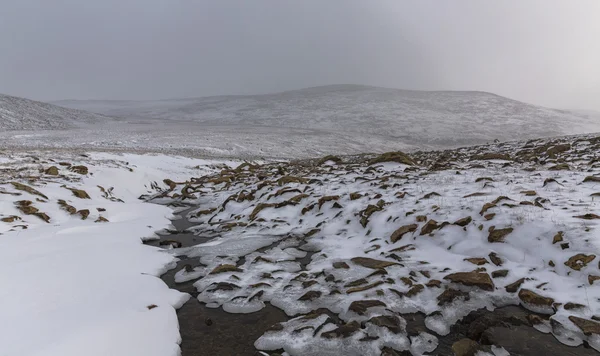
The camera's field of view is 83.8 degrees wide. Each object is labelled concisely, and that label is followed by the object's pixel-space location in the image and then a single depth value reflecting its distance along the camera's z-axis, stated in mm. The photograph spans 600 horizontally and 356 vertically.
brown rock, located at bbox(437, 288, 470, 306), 5821
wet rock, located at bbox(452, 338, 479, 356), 4574
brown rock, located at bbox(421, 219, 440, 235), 8281
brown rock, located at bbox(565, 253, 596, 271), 5824
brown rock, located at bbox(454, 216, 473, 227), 8118
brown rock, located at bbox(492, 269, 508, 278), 6316
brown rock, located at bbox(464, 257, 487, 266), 6738
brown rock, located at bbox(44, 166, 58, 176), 16078
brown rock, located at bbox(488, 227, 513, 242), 7257
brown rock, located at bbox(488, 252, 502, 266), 6675
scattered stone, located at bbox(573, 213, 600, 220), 6980
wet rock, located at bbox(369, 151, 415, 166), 17647
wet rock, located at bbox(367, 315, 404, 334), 5121
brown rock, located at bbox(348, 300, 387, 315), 5648
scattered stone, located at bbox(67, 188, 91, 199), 13452
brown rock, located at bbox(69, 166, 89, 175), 17234
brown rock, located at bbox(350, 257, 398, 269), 7270
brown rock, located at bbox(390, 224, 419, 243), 8570
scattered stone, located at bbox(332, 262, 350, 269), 7490
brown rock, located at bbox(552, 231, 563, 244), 6547
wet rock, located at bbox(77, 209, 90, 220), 11294
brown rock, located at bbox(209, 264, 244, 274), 7712
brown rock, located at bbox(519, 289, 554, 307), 5449
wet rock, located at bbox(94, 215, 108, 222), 11361
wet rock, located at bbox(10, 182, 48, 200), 11793
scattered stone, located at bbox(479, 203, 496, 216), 8273
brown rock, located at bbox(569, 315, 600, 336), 4660
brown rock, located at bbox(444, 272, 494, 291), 6062
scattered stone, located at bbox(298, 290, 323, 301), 6325
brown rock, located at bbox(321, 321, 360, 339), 5055
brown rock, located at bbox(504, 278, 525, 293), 5910
